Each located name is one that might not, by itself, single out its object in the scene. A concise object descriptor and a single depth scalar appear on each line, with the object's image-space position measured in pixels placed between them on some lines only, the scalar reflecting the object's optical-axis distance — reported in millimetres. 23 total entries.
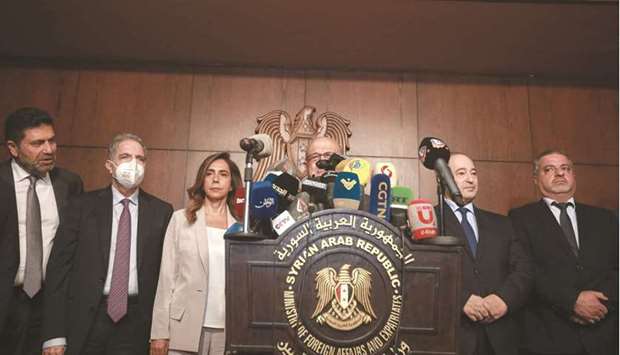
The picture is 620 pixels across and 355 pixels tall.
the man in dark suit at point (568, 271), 2863
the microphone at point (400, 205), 2125
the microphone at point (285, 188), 2121
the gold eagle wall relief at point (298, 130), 4273
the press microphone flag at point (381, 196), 1979
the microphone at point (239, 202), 2641
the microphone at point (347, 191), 1963
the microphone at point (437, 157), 2016
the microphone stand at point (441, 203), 2051
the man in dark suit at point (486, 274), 2648
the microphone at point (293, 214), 1917
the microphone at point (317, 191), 2105
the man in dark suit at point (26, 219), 2699
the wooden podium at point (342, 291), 1801
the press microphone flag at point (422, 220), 1895
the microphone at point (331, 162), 2219
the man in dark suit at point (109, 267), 2693
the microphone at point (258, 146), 2008
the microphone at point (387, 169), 2299
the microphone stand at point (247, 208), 1840
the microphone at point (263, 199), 1959
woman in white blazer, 2660
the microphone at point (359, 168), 2189
